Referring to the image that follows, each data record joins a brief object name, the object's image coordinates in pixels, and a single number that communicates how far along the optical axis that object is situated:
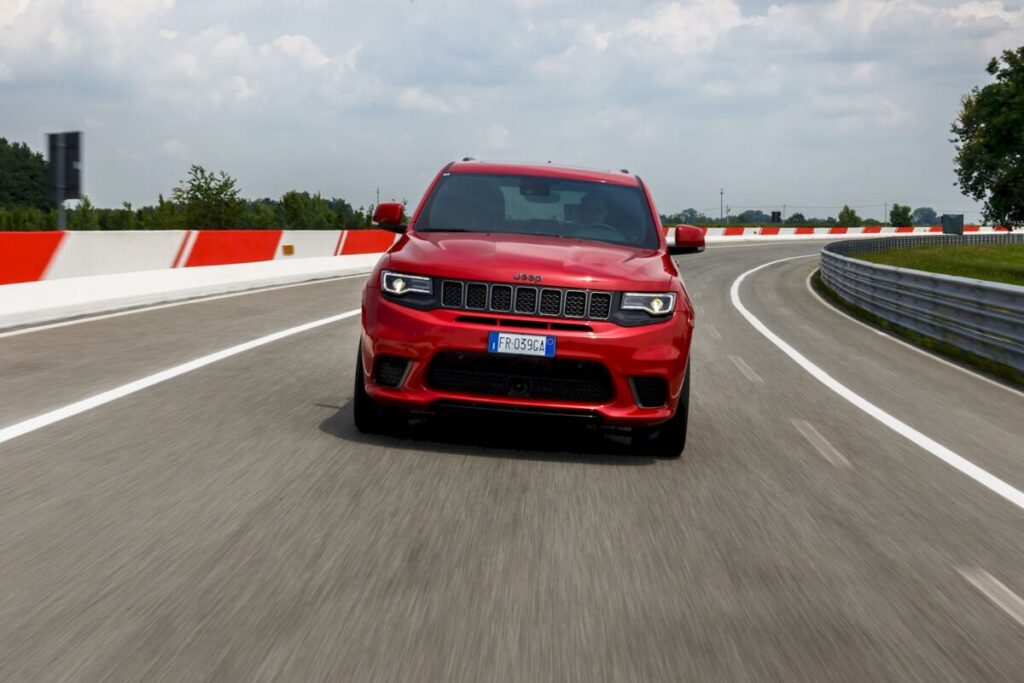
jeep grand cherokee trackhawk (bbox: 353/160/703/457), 6.12
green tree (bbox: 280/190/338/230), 189.62
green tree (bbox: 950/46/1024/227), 38.81
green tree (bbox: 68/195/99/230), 171.68
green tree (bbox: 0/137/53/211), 192.12
